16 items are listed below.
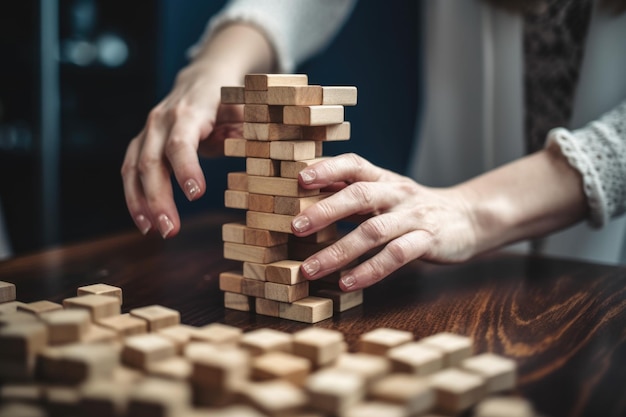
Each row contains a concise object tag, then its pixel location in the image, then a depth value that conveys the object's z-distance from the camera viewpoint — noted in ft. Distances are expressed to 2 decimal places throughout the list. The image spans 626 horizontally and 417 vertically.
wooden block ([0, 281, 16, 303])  3.91
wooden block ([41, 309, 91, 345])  3.09
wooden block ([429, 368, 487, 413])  2.70
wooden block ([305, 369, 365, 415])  2.58
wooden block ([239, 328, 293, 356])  3.14
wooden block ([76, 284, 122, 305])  3.90
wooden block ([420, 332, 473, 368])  3.13
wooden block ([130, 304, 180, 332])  3.50
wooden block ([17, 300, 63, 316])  3.59
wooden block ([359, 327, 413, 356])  3.24
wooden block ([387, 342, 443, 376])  2.95
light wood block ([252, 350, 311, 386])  2.87
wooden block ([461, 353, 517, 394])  2.92
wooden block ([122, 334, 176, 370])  3.00
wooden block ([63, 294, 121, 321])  3.55
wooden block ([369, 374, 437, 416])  2.62
